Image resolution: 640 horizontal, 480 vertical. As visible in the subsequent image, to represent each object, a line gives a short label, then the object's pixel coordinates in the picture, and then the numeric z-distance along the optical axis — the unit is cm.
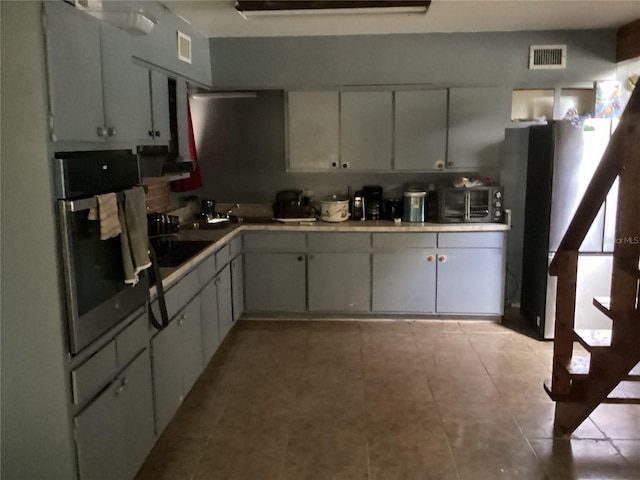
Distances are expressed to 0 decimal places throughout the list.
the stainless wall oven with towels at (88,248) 195
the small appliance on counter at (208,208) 510
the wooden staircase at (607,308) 248
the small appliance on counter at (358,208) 508
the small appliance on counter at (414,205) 488
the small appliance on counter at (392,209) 505
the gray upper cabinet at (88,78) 190
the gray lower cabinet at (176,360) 287
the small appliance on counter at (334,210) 492
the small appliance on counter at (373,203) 508
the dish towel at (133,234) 226
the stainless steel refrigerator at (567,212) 423
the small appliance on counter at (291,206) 501
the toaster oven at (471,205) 475
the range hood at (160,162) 305
